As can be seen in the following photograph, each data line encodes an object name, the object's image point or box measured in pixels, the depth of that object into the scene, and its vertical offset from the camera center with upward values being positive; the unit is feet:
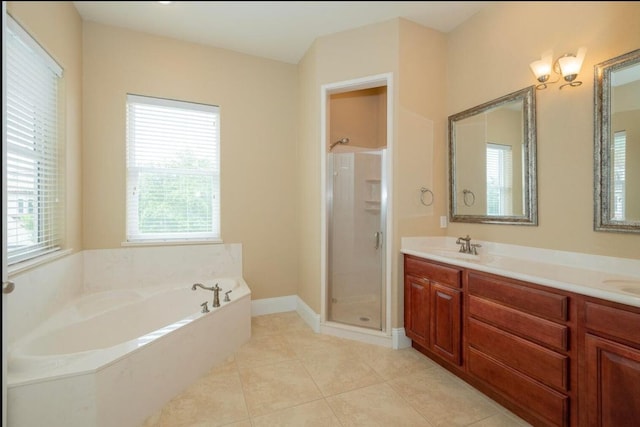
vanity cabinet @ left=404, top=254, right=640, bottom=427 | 3.57 -2.13
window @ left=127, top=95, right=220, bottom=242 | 7.96 +1.30
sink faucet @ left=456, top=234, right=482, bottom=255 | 6.98 -0.85
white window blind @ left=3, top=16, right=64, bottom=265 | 4.06 +1.10
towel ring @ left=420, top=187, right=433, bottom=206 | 7.65 +0.57
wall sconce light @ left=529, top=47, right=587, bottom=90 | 4.97 +2.72
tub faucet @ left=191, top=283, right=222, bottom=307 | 6.97 -2.10
